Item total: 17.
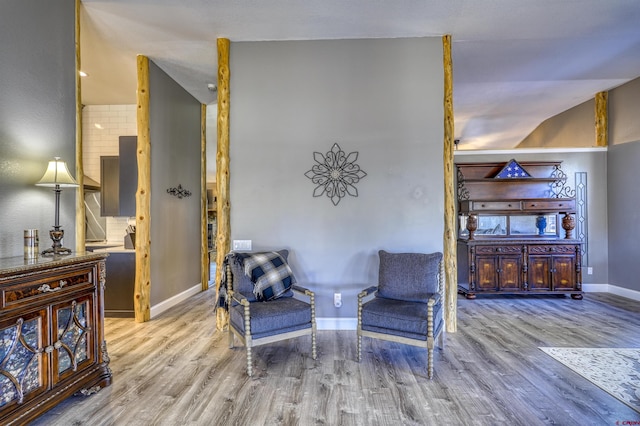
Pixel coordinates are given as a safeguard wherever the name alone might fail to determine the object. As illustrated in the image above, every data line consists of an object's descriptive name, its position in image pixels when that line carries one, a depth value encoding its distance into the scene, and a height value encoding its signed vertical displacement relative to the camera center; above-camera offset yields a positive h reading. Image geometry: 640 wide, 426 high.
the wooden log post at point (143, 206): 4.11 +0.11
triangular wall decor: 5.30 +0.66
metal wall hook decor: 4.84 +0.35
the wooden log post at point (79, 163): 3.07 +0.50
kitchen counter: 4.29 -0.45
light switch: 3.82 -0.35
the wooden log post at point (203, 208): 5.80 +0.11
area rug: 2.41 -1.32
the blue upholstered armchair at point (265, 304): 2.80 -0.83
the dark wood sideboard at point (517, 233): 5.02 -0.34
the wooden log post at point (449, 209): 3.74 +0.04
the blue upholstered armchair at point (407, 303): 2.76 -0.84
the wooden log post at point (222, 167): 3.79 +0.55
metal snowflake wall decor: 3.81 +0.46
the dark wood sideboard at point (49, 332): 1.88 -0.76
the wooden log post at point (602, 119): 5.51 +1.56
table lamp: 2.47 +0.25
